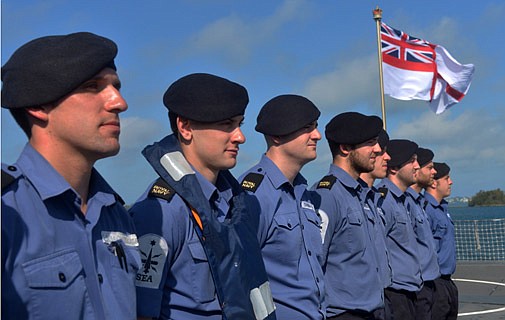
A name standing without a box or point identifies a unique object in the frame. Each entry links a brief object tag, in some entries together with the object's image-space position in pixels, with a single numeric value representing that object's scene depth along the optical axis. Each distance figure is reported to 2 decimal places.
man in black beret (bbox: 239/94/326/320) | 4.33
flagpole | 12.56
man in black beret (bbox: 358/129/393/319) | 6.06
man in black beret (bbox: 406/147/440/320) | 7.51
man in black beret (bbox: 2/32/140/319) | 2.24
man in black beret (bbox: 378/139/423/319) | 6.87
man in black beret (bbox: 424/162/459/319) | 8.15
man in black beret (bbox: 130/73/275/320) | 3.12
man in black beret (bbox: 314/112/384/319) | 5.38
